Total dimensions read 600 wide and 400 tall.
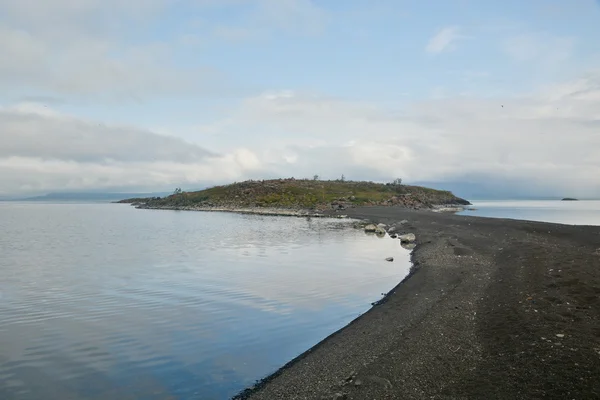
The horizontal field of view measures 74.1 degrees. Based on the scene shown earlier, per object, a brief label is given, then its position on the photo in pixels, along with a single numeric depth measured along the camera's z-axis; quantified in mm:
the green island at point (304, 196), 137250
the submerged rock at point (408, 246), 44531
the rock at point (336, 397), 10780
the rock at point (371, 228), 63494
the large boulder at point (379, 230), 59672
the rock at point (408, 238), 48500
